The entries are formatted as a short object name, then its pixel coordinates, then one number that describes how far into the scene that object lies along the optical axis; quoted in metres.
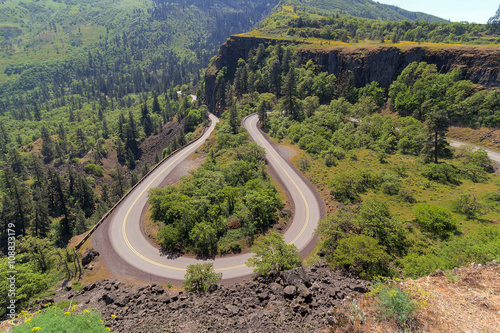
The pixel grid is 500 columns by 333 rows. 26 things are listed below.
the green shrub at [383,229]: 28.47
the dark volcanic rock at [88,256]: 33.94
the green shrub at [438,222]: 30.12
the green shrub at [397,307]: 13.47
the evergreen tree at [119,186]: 88.12
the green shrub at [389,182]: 41.75
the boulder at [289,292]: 20.55
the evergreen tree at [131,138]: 137.50
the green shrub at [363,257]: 22.97
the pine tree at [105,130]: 146.50
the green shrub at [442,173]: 43.47
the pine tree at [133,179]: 82.38
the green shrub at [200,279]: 25.33
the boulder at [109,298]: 24.53
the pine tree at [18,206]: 66.12
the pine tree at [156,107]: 181.88
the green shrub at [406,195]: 38.88
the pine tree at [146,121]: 158.25
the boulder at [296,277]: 22.17
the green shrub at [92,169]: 108.31
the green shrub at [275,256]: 25.78
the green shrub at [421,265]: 21.58
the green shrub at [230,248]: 33.89
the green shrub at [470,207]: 32.97
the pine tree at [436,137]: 46.12
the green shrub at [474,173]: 43.34
